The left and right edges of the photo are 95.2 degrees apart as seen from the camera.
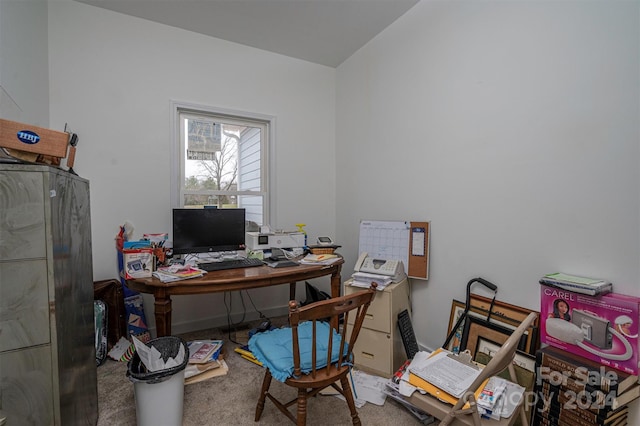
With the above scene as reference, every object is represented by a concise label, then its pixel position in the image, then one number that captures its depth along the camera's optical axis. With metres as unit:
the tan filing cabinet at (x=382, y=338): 2.05
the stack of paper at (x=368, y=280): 2.13
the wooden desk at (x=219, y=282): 1.79
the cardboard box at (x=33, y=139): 1.02
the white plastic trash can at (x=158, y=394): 1.43
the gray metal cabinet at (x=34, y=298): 1.00
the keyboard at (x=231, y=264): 2.17
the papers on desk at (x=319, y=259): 2.35
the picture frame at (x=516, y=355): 1.57
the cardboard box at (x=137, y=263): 1.86
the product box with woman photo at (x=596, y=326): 1.24
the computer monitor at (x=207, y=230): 2.40
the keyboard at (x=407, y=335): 2.10
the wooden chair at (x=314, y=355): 1.27
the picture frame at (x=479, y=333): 1.74
